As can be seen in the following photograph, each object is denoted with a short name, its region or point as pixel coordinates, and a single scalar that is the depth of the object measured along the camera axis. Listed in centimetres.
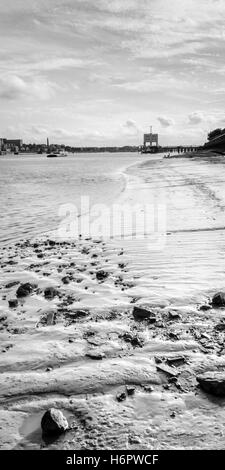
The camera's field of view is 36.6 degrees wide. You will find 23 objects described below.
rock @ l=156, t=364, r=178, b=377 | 345
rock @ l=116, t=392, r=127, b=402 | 313
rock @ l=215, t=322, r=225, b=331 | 420
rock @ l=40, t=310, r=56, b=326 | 468
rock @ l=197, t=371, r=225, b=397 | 312
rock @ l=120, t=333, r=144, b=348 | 402
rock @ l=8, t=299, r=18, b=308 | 525
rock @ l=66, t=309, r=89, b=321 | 480
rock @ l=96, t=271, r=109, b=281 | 627
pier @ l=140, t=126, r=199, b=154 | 19081
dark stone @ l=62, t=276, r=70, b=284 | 614
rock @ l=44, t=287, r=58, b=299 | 556
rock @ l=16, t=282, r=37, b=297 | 568
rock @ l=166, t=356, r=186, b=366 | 362
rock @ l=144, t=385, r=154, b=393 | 323
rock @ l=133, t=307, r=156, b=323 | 466
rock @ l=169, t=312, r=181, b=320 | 461
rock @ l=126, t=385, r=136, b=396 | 322
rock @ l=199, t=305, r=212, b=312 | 475
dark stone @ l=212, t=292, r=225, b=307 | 487
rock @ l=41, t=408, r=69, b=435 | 272
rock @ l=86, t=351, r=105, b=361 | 380
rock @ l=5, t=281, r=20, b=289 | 615
